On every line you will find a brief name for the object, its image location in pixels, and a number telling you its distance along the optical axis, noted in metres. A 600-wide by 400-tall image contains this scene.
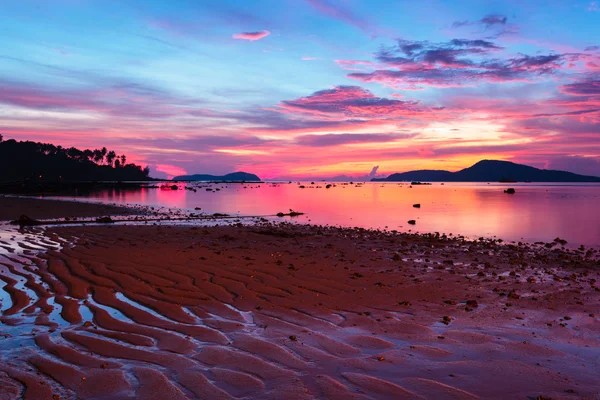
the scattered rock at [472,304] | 9.13
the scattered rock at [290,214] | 36.86
